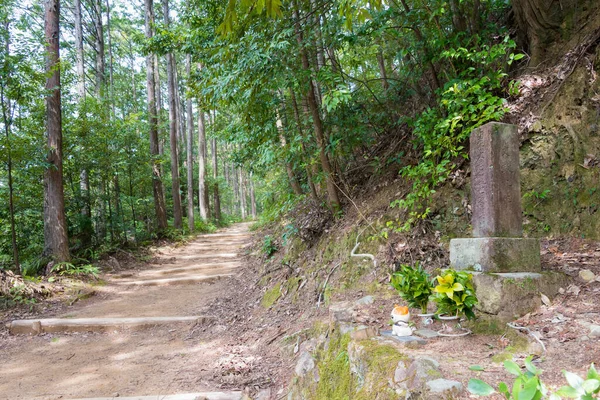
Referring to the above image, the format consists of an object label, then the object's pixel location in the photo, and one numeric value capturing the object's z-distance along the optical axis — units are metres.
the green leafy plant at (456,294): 2.35
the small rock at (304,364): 3.13
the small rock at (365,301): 3.33
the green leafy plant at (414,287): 2.71
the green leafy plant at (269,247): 7.14
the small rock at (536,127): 3.93
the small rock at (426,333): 2.34
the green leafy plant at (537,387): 0.81
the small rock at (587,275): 2.57
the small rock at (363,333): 2.51
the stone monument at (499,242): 2.38
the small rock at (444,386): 1.55
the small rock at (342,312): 3.00
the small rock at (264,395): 3.19
